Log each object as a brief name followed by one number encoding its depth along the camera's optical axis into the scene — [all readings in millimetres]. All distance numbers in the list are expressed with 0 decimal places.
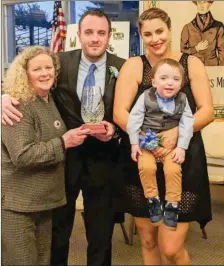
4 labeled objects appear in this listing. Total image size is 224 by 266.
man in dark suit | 1473
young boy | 1343
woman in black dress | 1382
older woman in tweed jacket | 1469
